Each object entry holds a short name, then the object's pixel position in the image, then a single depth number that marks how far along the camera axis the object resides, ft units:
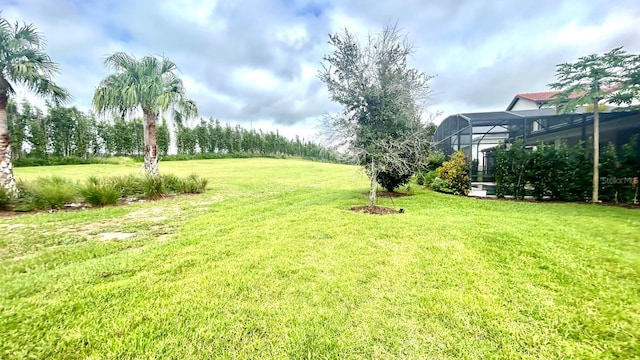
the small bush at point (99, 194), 21.77
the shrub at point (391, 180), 28.17
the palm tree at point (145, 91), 29.60
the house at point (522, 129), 25.93
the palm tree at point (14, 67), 20.74
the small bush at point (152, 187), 26.35
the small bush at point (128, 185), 25.78
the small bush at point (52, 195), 20.42
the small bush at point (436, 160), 39.96
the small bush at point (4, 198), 19.33
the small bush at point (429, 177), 35.80
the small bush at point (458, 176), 29.71
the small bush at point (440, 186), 31.27
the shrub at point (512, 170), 25.93
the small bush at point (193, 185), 30.55
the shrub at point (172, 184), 30.01
